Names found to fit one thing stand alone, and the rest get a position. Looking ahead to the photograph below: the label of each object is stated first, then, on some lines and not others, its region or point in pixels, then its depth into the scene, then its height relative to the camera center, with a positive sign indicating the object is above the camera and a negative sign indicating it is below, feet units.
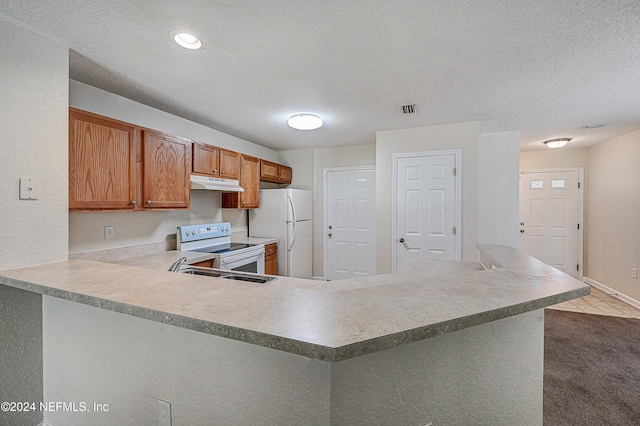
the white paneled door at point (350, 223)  15.10 -0.68
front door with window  16.17 -0.35
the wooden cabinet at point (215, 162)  10.08 +1.91
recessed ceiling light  5.52 +3.46
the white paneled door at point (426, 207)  11.58 +0.16
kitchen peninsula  2.67 -1.67
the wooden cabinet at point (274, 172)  14.18 +2.06
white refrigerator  13.85 -0.69
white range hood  9.84 +1.01
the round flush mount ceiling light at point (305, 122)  10.24 +3.34
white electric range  9.81 -1.42
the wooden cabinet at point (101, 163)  6.43 +1.19
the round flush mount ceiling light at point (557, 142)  13.96 +3.45
